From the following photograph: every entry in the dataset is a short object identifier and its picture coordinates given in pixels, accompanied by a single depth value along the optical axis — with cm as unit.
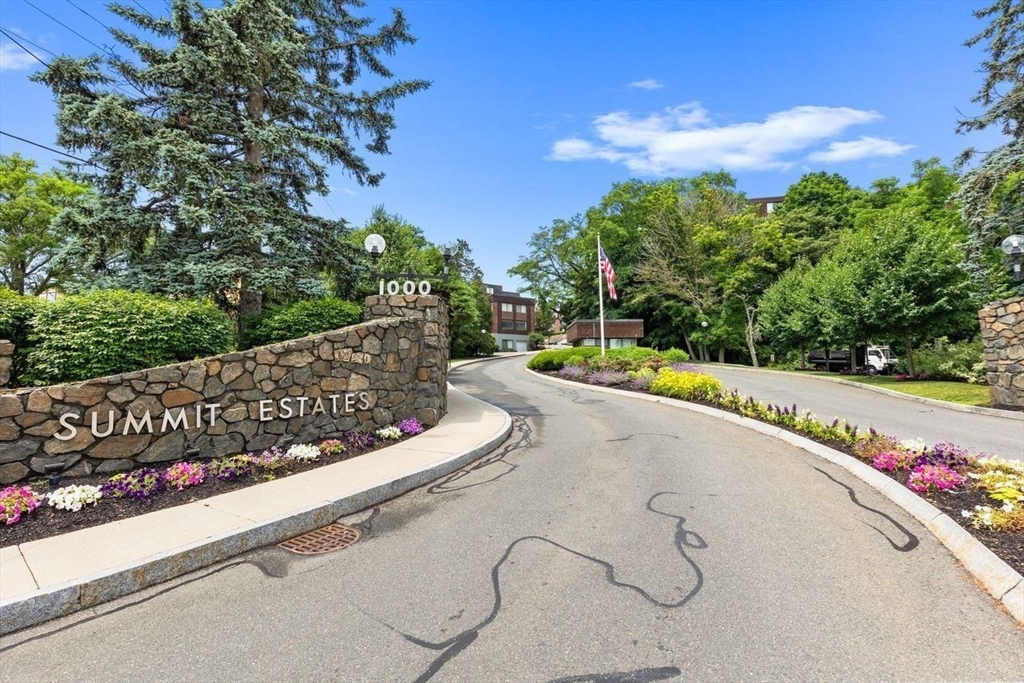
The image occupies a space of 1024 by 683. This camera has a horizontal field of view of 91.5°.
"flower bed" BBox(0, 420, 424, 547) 435
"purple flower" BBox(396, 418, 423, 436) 834
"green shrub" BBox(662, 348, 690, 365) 2688
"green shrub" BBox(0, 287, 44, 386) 548
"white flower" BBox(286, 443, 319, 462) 650
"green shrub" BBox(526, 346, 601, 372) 2453
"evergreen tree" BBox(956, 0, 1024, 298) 1442
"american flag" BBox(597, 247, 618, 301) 2019
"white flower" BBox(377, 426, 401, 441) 787
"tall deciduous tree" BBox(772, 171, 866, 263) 3841
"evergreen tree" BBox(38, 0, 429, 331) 943
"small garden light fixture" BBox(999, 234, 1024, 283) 1156
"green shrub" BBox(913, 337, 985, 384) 1642
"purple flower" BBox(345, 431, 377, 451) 731
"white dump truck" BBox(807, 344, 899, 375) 2470
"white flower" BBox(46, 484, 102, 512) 458
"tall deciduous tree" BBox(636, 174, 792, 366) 3622
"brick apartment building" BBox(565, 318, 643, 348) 3759
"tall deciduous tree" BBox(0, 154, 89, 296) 2012
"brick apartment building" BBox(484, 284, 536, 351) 7269
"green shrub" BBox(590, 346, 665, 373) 1944
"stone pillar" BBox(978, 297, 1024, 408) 1123
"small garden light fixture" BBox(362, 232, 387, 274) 941
